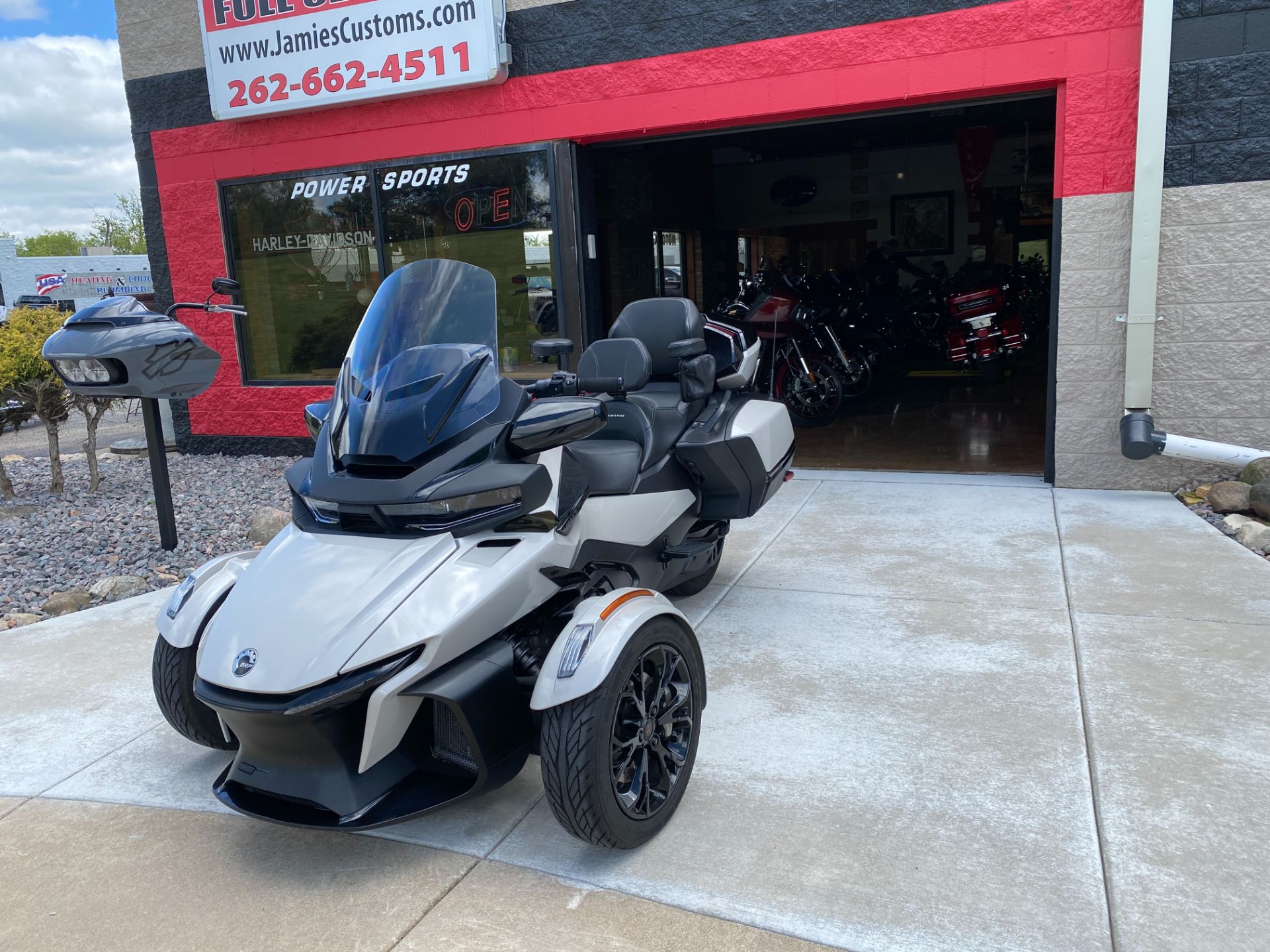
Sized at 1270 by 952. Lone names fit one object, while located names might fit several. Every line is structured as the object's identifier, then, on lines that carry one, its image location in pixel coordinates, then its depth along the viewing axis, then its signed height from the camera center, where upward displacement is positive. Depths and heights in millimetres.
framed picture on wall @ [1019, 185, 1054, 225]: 16719 +914
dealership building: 6051 +966
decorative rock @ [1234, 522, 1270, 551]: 5109 -1510
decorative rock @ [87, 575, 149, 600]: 5141 -1476
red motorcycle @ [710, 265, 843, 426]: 9242 -796
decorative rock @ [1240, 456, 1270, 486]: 5754 -1311
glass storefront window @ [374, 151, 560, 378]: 7926 +530
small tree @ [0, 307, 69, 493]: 6750 -406
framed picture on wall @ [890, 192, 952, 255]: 16703 +736
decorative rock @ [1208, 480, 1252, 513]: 5715 -1444
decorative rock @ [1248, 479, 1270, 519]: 5504 -1411
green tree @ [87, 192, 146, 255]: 62594 +4658
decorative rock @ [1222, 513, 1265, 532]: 5398 -1512
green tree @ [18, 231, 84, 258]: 77312 +5137
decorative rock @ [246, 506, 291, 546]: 5996 -1386
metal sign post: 5586 -962
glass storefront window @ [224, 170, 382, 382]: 8695 +267
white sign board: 7508 +1951
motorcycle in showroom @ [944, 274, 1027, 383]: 10484 -661
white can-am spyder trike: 2393 -880
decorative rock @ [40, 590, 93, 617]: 5012 -1502
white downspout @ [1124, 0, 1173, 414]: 5738 +319
